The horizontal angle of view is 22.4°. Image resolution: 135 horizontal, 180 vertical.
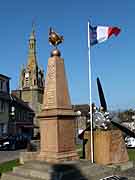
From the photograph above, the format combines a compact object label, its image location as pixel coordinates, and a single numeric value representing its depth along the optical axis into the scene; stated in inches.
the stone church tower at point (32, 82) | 2977.4
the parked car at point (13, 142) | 1267.2
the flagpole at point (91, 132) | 514.6
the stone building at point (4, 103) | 1873.8
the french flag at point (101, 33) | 548.1
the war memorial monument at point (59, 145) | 408.5
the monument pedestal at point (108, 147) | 522.9
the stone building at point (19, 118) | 2034.9
